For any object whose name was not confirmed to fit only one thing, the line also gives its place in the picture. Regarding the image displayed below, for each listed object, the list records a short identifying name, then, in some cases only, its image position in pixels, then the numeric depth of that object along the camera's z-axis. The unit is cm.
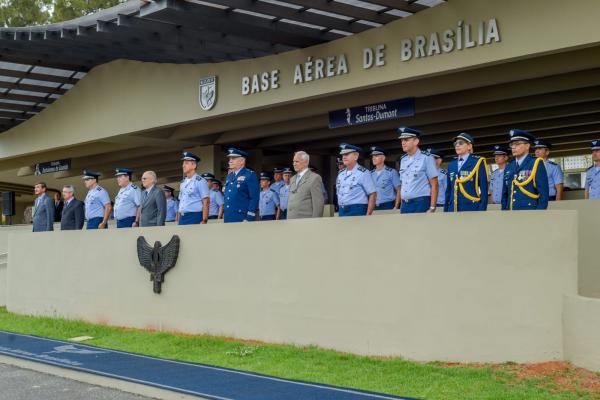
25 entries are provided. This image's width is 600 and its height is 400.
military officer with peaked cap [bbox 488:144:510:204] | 1077
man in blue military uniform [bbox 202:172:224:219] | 1368
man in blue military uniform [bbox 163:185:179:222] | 1496
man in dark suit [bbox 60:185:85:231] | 1407
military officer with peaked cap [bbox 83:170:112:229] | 1341
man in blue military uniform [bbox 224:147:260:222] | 1048
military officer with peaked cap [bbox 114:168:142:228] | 1279
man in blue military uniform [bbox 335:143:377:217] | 936
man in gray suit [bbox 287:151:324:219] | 947
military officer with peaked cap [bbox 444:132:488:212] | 818
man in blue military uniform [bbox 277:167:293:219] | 1387
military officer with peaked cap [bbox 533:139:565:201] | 1058
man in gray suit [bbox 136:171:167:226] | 1184
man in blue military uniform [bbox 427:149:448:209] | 1105
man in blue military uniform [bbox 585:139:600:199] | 1023
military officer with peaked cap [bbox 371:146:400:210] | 1190
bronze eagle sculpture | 1102
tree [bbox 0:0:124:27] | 4772
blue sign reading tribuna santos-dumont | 1423
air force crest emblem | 1669
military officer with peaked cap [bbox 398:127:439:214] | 884
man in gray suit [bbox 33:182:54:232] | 1485
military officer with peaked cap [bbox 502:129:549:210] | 776
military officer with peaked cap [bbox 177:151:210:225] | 1132
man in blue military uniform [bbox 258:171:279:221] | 1404
